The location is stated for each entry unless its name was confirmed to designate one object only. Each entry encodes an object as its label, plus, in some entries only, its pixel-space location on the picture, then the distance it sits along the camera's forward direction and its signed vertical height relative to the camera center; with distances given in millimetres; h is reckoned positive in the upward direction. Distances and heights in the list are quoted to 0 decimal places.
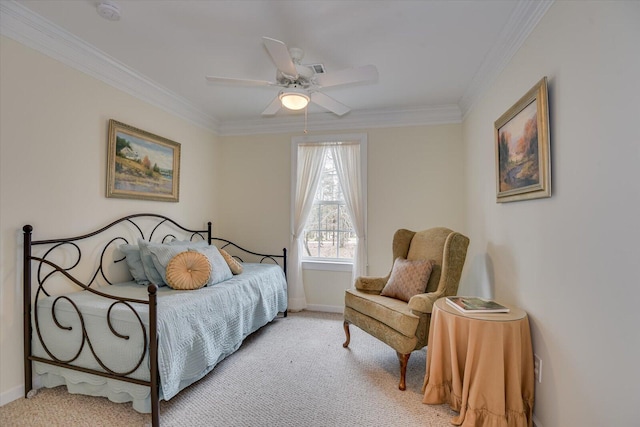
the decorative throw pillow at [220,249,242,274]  3076 -438
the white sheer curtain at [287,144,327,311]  3922 +226
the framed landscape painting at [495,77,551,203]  1650 +478
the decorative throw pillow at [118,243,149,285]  2660 -371
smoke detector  1858 +1316
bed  1817 -645
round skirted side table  1663 -807
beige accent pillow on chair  2578 -486
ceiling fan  1953 +1000
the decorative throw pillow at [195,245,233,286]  2680 -412
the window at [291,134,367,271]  3787 +292
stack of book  1829 -516
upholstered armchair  2217 -570
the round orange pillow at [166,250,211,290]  2447 -409
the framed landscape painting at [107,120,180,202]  2668 +548
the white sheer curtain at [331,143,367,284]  3754 +436
